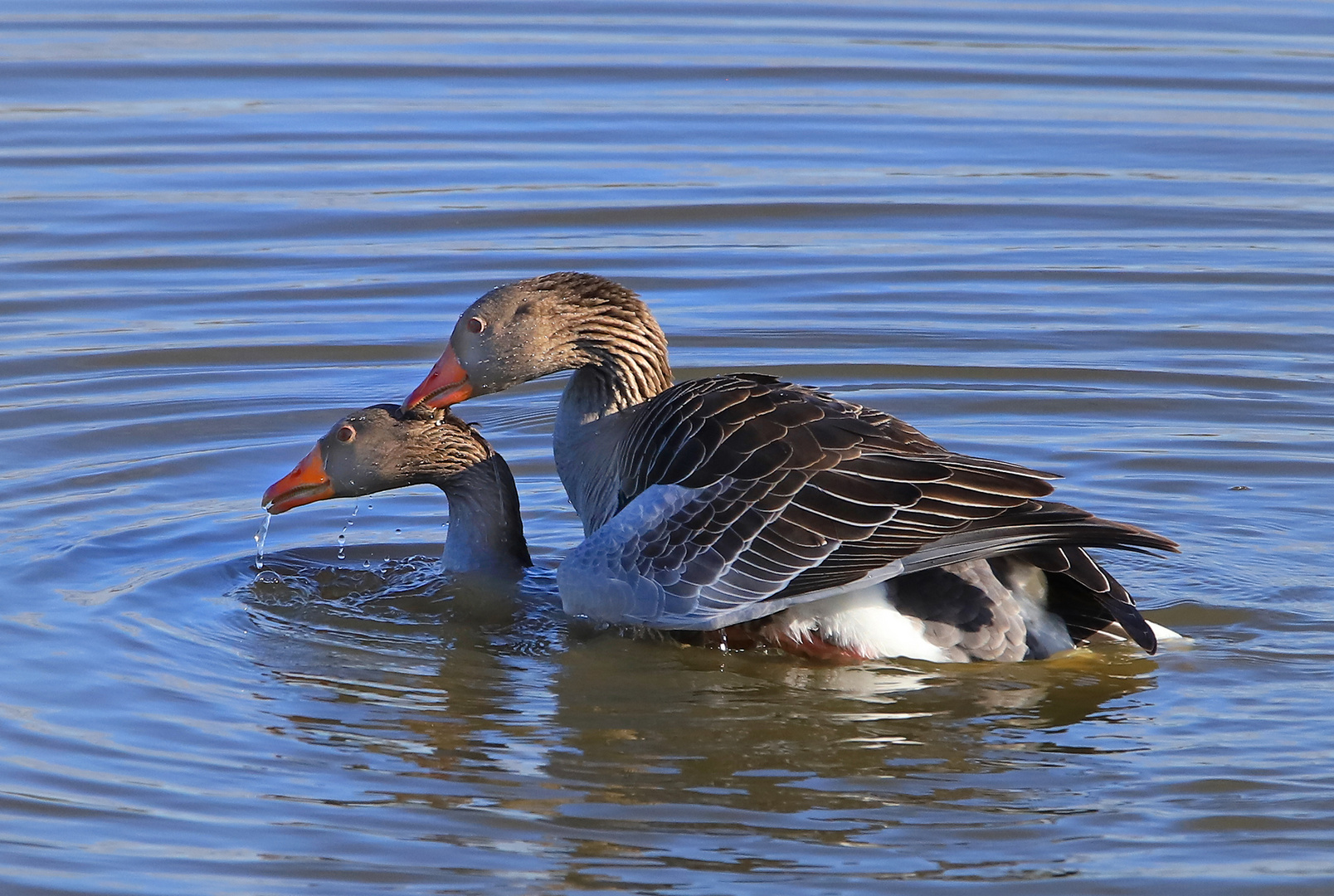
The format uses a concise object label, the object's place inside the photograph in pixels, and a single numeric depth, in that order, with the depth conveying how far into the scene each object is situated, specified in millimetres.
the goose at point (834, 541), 13687
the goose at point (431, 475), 16375
